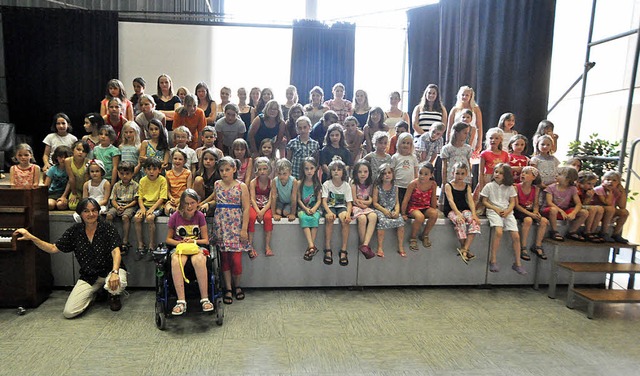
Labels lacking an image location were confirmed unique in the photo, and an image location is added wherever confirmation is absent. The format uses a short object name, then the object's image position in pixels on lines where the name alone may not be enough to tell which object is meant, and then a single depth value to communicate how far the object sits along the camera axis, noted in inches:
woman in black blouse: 125.8
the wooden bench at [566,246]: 152.3
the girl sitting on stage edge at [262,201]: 145.8
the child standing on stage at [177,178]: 150.8
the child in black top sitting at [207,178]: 149.8
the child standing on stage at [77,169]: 153.7
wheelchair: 118.7
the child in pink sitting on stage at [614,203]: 162.7
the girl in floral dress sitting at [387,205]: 151.0
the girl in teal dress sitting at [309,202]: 147.5
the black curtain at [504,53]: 247.9
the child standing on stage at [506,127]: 193.3
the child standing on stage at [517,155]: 175.9
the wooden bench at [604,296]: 133.3
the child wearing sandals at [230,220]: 139.7
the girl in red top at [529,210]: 158.9
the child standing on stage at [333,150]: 171.6
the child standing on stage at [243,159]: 161.5
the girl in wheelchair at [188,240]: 119.3
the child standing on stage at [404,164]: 167.2
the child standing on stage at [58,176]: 156.4
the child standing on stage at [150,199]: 142.7
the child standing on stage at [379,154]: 168.4
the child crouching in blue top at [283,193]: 150.7
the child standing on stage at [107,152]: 160.6
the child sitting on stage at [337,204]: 148.2
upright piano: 125.3
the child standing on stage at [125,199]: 143.0
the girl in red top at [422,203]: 153.6
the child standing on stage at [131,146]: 161.8
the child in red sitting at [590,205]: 161.6
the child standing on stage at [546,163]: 173.6
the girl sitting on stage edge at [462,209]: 153.6
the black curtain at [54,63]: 282.7
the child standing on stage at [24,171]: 147.3
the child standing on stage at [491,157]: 174.2
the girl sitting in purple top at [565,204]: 160.9
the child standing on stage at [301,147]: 173.9
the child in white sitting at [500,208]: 156.9
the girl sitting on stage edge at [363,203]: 149.1
